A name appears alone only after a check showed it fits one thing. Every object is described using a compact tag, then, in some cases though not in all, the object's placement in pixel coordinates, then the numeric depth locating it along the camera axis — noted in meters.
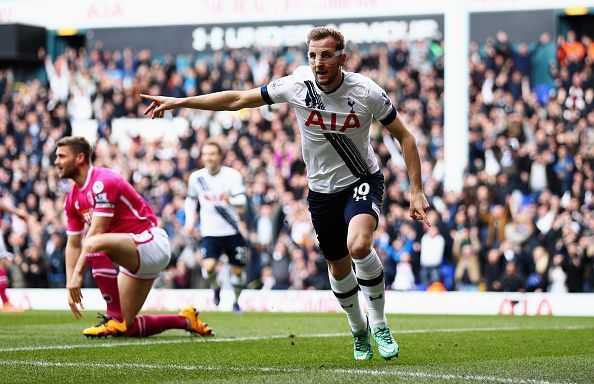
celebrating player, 8.02
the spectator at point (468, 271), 19.42
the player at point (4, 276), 15.59
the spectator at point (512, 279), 18.67
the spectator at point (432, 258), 19.89
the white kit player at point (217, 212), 16.09
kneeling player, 10.16
